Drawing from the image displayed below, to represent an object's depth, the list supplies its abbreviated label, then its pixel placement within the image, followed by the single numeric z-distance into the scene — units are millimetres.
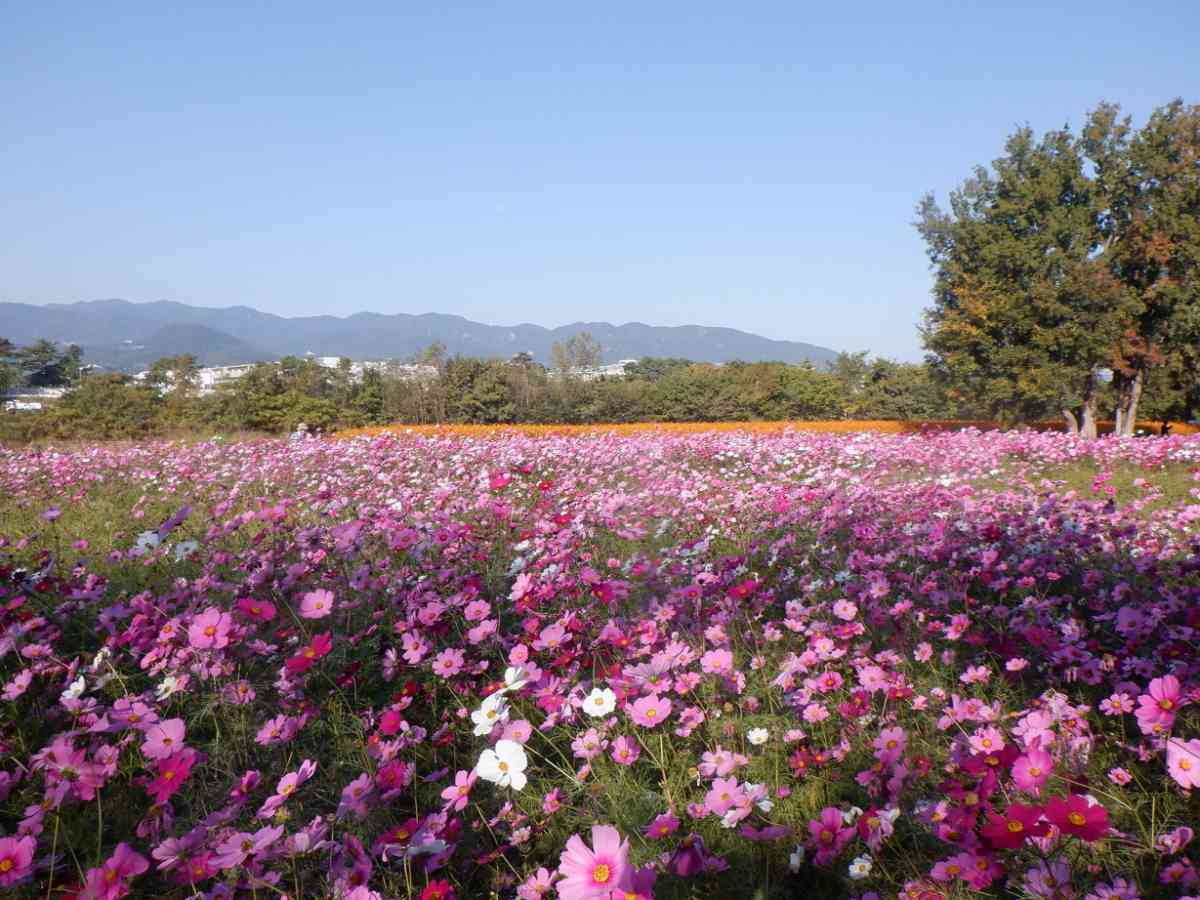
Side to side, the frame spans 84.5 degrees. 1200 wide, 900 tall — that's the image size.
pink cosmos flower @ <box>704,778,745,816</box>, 1361
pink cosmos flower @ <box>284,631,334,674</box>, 1751
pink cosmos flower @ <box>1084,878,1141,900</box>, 1121
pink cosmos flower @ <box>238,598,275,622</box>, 1930
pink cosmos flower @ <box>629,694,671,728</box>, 1651
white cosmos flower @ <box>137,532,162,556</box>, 2706
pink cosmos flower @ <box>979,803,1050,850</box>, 843
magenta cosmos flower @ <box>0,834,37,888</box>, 1140
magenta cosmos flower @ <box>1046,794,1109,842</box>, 818
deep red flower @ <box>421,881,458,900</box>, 1131
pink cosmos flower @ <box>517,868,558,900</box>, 1297
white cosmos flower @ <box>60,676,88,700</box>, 1837
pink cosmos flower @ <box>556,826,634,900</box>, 912
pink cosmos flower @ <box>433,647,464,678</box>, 2047
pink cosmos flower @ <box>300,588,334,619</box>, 2018
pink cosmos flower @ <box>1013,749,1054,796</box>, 1074
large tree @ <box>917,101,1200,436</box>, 16141
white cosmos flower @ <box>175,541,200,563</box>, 2681
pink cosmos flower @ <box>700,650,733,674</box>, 1900
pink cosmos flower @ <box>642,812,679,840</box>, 1249
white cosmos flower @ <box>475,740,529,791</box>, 1402
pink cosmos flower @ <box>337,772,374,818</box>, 1406
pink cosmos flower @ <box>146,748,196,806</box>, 1307
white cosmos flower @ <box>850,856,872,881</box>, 1351
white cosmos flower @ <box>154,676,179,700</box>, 1862
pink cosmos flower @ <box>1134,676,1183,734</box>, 1275
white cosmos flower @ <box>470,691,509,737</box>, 1639
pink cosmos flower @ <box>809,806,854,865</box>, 1314
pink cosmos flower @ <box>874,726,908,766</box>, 1505
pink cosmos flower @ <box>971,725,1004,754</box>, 1440
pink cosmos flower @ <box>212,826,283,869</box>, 1177
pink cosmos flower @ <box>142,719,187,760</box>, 1566
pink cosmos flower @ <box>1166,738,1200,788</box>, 1175
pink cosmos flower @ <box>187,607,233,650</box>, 1800
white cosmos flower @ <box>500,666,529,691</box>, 1656
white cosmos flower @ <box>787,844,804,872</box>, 1393
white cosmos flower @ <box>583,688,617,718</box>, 1685
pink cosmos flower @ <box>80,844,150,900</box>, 1059
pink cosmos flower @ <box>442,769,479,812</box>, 1503
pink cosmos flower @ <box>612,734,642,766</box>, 1616
